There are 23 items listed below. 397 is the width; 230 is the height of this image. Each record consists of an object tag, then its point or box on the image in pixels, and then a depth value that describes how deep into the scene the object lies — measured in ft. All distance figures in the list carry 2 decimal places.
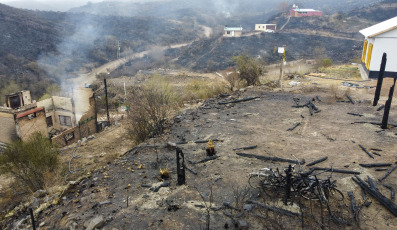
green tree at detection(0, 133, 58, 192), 31.55
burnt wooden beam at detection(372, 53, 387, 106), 34.60
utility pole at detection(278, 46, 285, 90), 49.19
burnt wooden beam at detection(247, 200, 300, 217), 17.05
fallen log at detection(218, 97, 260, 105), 46.29
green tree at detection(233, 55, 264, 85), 59.77
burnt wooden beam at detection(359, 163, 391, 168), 23.24
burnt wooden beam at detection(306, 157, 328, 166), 24.31
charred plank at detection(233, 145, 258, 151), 28.25
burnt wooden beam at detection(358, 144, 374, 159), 25.40
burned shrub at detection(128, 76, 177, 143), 34.73
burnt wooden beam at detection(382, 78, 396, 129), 30.04
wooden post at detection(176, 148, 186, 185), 21.24
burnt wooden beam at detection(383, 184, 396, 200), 18.84
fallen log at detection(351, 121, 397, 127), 32.49
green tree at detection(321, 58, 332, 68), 84.02
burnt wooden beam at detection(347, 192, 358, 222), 16.93
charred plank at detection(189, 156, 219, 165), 25.47
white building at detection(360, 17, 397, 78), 55.47
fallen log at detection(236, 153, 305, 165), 24.81
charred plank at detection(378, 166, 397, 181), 21.26
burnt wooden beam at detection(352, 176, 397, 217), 17.45
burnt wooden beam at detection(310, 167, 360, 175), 22.26
